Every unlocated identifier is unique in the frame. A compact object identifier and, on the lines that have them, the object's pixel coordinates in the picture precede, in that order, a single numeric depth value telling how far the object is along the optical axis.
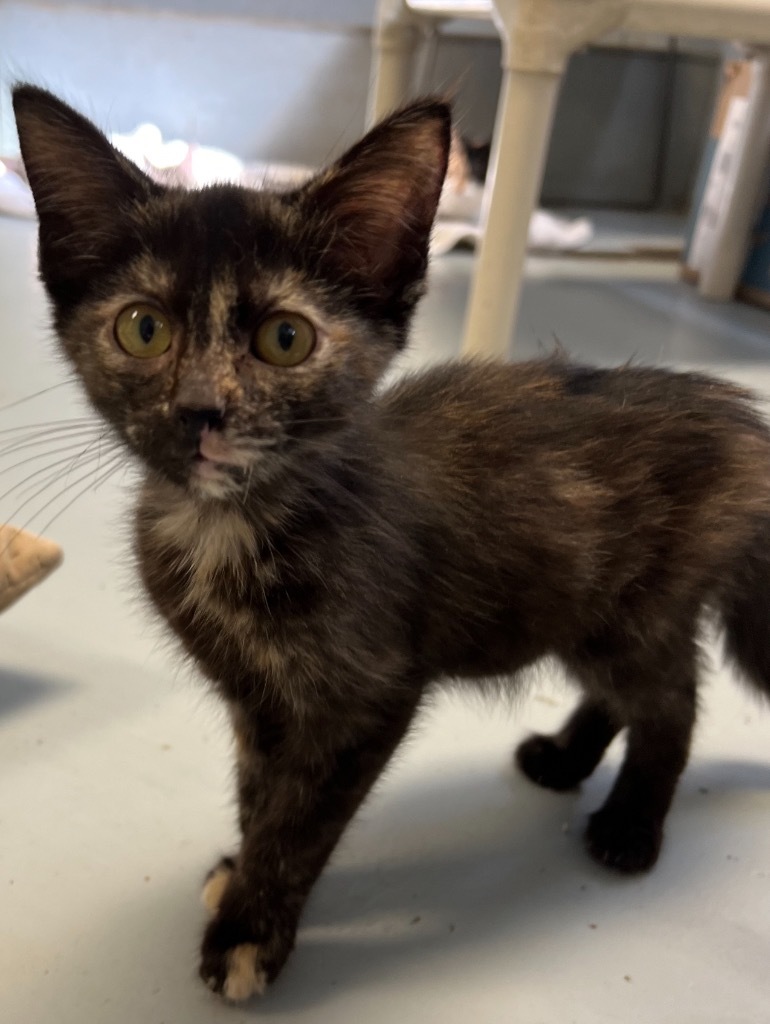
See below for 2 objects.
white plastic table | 0.37
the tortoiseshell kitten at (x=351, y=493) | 0.18
